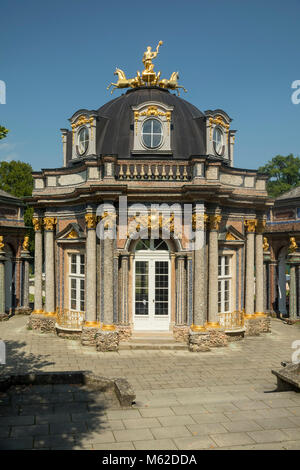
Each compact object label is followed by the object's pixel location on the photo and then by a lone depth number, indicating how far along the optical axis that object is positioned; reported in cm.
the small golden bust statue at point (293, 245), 2192
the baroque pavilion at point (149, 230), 1591
